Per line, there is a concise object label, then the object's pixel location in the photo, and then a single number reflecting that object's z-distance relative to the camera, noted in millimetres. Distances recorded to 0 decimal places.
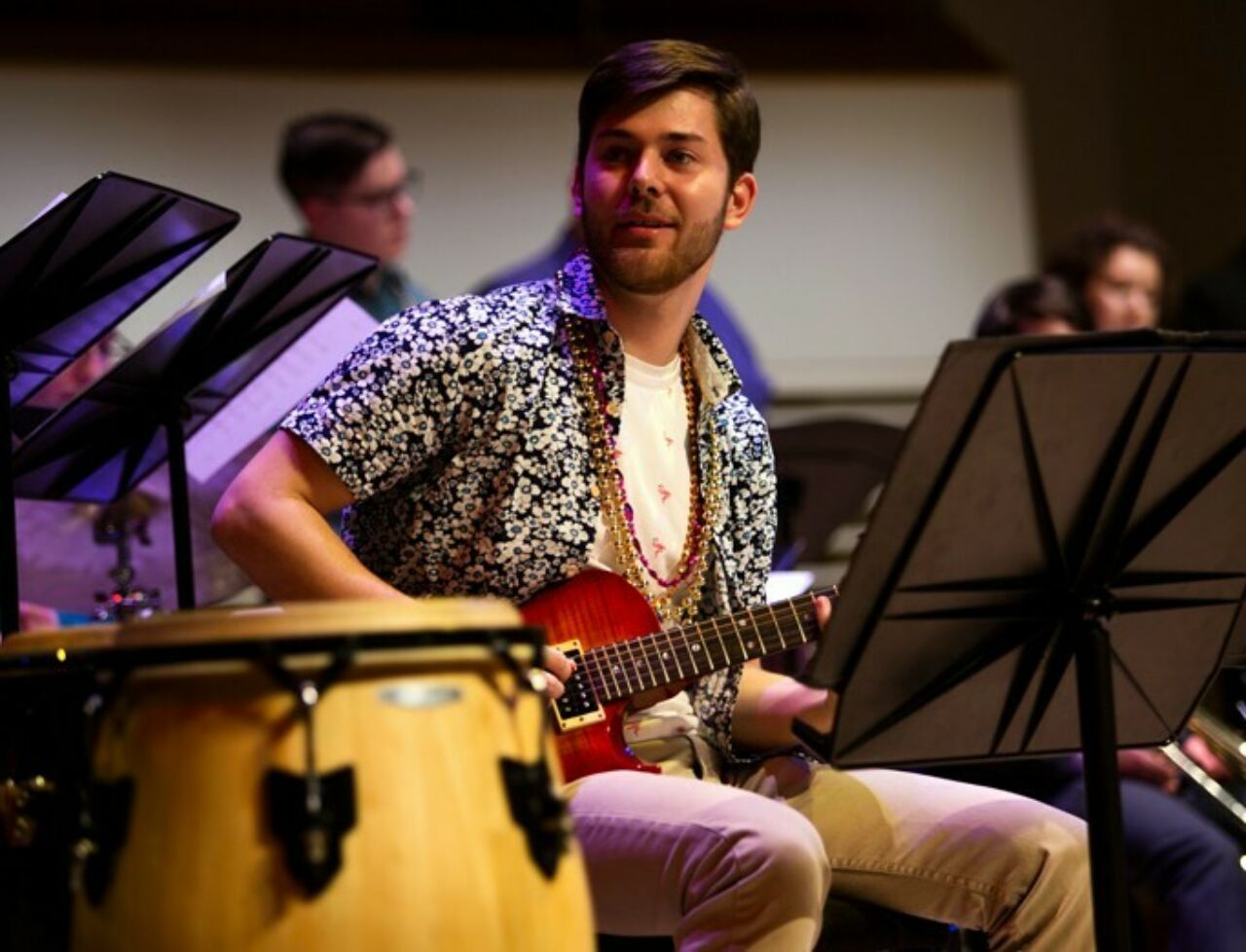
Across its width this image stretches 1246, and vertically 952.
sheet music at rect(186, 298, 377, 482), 3771
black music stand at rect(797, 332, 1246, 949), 2410
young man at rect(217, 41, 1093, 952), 2768
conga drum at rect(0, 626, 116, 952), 2475
